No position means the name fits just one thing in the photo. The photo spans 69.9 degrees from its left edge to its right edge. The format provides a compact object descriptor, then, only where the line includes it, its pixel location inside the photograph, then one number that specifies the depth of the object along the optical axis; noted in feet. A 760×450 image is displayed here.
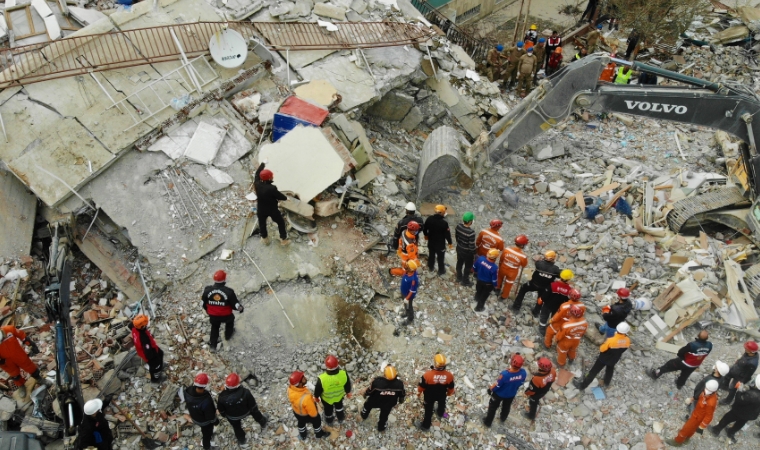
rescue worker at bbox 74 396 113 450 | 18.35
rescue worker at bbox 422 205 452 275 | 25.82
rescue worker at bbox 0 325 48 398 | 20.62
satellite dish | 30.22
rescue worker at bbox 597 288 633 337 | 23.38
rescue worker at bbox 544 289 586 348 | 22.67
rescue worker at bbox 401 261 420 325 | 23.53
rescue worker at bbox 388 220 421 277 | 24.79
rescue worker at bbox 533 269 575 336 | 23.82
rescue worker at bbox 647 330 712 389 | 22.22
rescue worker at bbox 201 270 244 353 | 21.71
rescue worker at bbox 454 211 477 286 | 25.81
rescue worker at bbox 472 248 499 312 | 24.66
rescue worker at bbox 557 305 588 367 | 22.34
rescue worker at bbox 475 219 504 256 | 25.63
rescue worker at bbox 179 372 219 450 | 19.04
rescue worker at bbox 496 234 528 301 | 24.99
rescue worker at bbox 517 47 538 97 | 42.45
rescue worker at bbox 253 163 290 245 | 24.09
